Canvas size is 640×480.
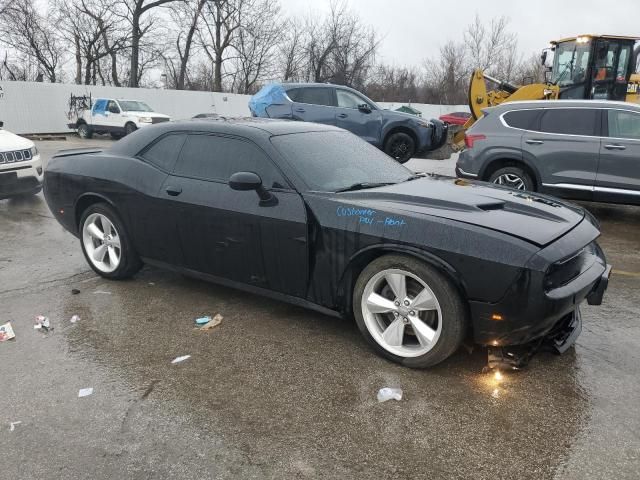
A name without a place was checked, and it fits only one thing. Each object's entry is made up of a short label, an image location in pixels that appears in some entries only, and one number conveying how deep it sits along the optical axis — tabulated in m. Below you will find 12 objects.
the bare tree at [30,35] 35.71
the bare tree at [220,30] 41.25
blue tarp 11.75
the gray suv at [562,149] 7.20
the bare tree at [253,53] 43.50
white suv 7.96
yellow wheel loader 12.59
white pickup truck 22.23
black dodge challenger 2.99
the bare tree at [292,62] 44.47
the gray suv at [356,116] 11.36
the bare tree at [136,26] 36.88
